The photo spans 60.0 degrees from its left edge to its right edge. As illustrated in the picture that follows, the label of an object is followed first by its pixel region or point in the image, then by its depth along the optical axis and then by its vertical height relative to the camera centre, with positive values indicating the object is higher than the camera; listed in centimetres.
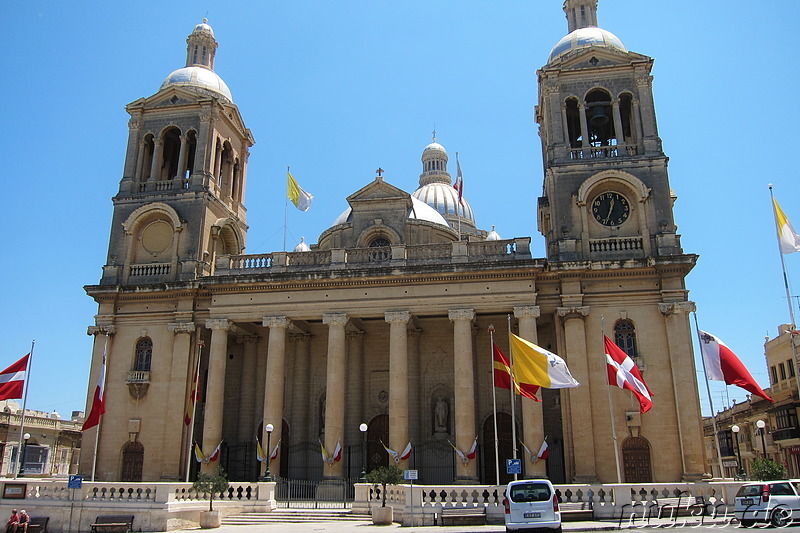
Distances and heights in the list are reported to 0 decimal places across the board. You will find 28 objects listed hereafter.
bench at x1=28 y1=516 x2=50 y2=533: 2334 -147
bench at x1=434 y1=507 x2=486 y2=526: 2198 -129
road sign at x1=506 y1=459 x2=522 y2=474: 2316 +24
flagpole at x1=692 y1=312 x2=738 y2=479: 2591 +253
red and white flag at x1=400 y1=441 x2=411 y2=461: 3089 +91
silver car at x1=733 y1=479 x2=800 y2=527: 1817 -83
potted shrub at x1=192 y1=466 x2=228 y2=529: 2467 -46
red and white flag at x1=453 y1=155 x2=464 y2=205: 3788 +1532
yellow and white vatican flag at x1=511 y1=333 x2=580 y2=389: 2445 +361
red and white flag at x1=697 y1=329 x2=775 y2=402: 2514 +375
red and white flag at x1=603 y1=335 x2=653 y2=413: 2517 +349
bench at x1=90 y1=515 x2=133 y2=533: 2251 -148
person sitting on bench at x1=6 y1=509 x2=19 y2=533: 2198 -136
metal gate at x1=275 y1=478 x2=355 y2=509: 2938 -80
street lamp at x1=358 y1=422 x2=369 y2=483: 2779 +71
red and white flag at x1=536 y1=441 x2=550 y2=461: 2988 +87
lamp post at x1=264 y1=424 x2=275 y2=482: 2952 +180
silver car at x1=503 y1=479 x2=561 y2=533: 1770 -81
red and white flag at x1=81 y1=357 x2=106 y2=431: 3033 +308
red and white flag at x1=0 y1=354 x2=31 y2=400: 2978 +400
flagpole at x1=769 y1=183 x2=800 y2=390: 2563 +710
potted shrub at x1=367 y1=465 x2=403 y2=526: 2531 -6
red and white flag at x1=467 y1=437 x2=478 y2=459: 3034 +91
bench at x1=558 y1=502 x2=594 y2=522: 2167 -117
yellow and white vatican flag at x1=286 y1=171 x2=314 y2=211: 4072 +1587
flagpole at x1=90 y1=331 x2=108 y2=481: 3064 +208
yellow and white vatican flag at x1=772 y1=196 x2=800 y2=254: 2711 +890
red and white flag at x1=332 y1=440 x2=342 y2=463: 3152 +91
